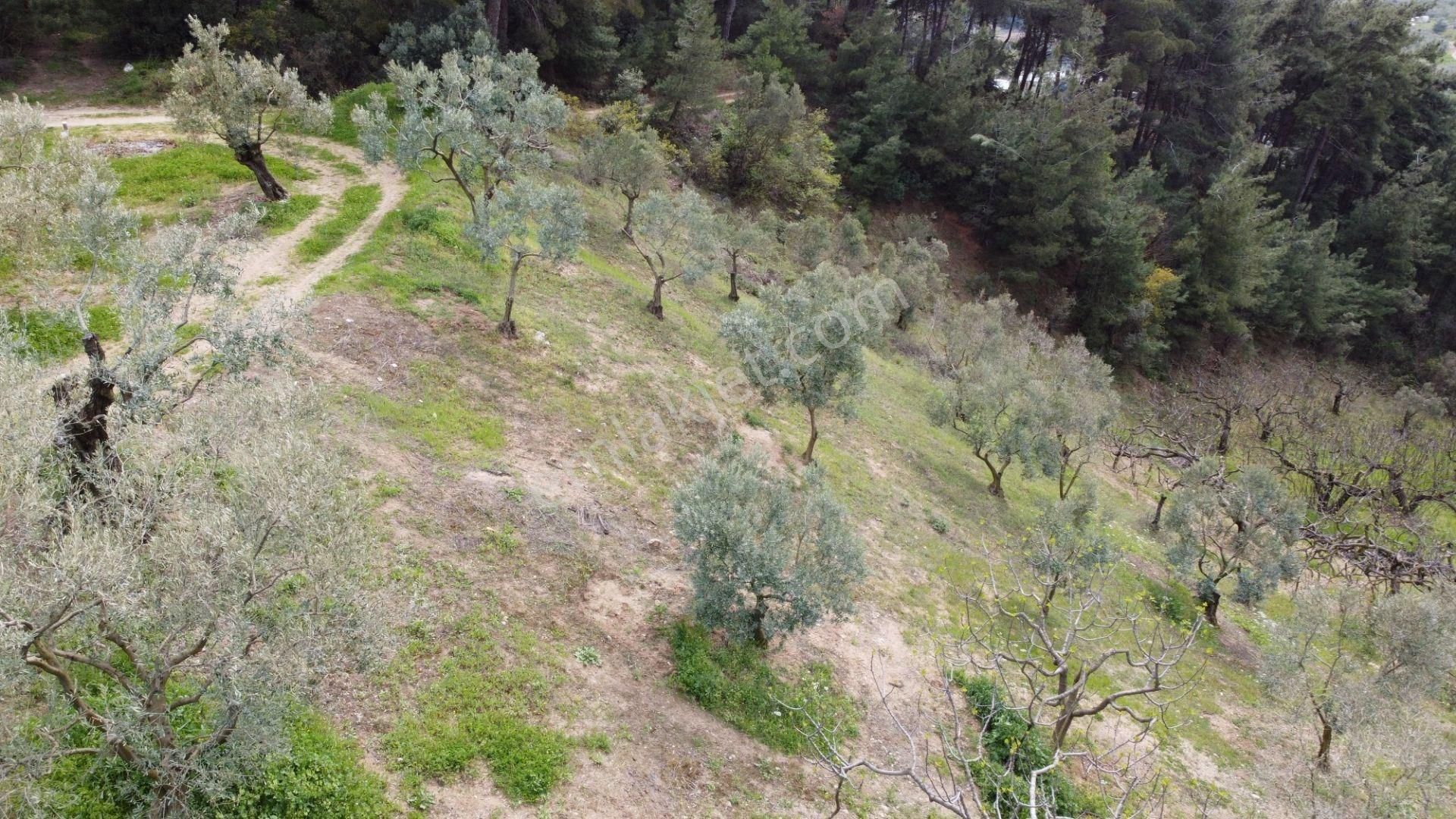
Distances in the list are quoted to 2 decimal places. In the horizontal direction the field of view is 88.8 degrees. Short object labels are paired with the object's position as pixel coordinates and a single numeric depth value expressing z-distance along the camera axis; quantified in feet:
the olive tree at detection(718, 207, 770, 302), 98.48
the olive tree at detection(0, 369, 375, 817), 21.08
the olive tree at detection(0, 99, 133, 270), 39.99
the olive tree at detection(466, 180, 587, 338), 61.67
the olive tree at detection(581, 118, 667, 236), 94.94
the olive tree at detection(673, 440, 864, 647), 42.39
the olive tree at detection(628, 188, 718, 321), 81.51
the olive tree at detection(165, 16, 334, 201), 70.54
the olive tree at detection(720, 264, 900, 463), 65.36
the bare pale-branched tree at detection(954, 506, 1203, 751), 53.26
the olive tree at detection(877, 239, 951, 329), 122.83
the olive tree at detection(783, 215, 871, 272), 120.78
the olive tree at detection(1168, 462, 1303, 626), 70.69
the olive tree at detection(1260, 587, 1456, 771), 49.37
